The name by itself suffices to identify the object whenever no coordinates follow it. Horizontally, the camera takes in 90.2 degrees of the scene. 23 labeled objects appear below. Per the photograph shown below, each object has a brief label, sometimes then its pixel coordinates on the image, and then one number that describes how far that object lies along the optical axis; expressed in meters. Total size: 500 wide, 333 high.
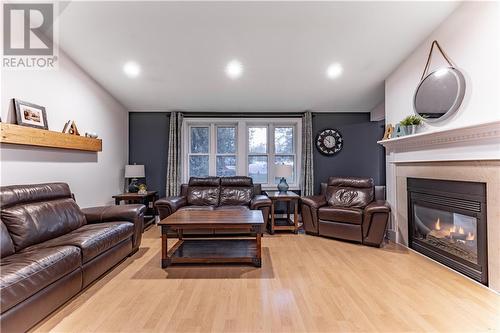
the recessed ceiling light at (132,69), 3.63
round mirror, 2.62
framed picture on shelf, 2.54
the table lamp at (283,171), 4.66
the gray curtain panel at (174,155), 5.04
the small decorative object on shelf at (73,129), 3.34
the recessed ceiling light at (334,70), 3.67
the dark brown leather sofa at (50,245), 1.65
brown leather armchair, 3.46
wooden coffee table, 2.77
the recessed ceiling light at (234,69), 3.65
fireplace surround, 2.25
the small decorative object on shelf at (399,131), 3.34
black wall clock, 5.20
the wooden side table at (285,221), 4.20
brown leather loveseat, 4.29
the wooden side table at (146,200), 4.30
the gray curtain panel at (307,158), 5.03
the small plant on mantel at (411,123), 3.19
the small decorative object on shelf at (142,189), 4.60
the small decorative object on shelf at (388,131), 3.74
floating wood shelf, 2.37
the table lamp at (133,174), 4.70
